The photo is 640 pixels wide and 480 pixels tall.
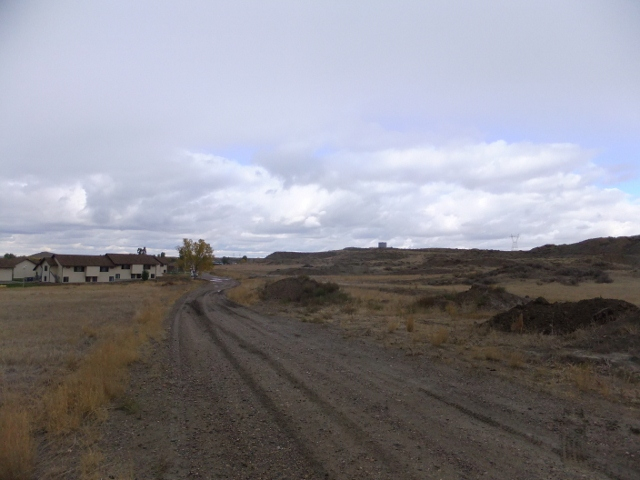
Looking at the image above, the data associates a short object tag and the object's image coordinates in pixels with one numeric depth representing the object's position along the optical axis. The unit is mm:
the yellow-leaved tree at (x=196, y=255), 99562
